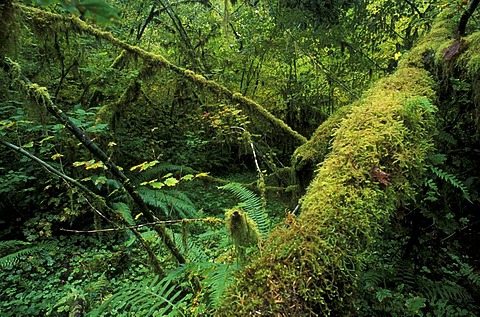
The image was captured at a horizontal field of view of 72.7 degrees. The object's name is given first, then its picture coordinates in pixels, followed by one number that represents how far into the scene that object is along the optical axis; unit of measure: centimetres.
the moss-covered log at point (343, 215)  106
